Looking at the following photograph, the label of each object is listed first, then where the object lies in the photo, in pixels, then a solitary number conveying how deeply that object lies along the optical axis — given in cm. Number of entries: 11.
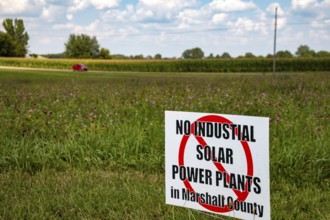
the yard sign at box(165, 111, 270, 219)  276
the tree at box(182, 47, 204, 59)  10019
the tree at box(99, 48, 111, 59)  9269
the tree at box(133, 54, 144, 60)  9044
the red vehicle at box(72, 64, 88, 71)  5334
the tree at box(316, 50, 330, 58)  7862
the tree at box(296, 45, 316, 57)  11161
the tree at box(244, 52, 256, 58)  7241
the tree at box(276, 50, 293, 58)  8661
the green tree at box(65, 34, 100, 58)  9269
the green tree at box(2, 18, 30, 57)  8125
